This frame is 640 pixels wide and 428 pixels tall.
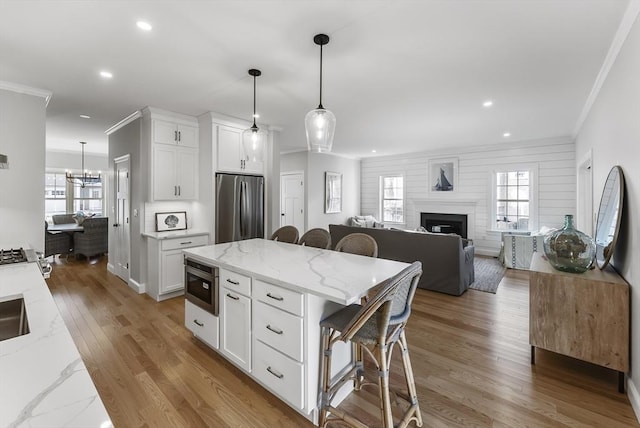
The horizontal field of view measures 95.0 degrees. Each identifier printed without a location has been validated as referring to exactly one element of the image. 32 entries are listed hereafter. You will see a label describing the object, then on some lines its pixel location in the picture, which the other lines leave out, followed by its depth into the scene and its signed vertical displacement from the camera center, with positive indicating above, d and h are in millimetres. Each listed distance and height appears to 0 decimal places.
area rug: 4516 -1156
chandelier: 7352 +726
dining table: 6048 -453
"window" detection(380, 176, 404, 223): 8477 +292
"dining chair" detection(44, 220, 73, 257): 5883 -759
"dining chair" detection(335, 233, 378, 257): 2664 -348
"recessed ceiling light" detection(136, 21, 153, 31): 2137 +1341
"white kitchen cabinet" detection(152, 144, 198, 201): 4121 +509
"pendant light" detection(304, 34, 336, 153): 2297 +658
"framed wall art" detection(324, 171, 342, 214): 7938 +450
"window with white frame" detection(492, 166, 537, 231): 6453 +261
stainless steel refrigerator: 4375 +9
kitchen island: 1746 -675
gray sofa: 4145 -699
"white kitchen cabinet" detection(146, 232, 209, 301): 3928 -810
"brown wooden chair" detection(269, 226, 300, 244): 3449 -323
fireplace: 7285 -349
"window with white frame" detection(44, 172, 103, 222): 7648 +273
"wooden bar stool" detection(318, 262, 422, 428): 1480 -708
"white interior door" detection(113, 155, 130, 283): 4605 -236
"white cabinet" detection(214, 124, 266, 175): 4363 +867
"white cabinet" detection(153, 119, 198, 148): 4108 +1082
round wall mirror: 2275 -48
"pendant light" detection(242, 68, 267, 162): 2846 +642
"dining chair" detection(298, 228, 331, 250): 3148 -339
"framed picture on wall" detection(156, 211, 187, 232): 4312 -207
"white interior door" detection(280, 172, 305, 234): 7701 +239
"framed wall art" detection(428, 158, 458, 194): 7422 +875
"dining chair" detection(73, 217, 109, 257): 6039 -649
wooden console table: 2088 -801
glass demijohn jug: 2326 -324
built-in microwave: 2424 -684
